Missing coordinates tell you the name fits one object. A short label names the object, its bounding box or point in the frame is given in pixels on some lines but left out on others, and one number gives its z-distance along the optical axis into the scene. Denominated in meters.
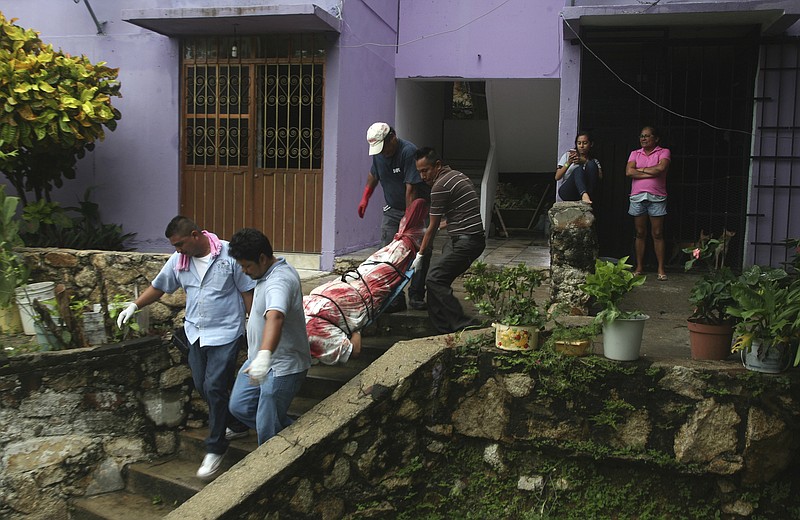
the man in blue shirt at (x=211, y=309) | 5.10
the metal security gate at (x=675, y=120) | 8.93
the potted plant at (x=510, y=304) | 4.94
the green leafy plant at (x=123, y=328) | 5.98
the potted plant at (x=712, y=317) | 4.75
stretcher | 5.35
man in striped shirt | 5.88
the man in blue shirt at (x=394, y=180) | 6.60
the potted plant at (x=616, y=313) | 4.70
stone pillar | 6.03
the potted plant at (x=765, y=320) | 4.35
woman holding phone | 8.07
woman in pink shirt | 8.00
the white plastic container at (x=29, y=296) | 6.82
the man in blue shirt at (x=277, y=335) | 4.52
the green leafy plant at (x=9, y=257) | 6.47
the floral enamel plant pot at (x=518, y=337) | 4.93
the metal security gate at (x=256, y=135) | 9.26
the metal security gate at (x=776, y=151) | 8.34
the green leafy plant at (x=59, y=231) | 9.13
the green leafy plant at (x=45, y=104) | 8.32
